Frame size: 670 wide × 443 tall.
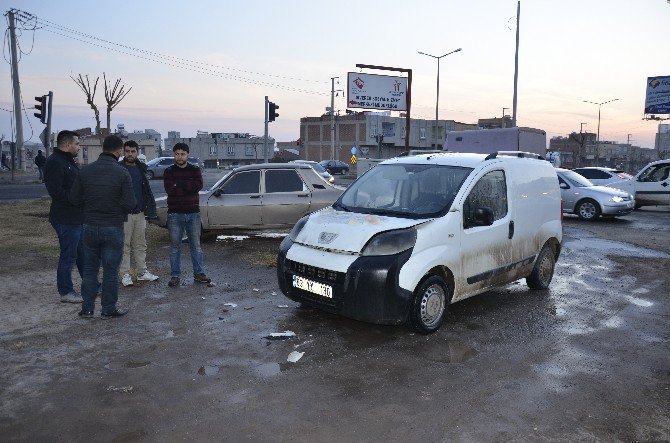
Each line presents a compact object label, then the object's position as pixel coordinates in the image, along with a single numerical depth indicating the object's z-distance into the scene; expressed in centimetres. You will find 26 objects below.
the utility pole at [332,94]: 5747
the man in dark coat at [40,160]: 2880
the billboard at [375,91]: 2666
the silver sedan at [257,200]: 1063
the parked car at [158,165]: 3478
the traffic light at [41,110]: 2130
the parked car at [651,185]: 1827
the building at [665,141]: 11951
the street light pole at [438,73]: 3846
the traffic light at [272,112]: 2294
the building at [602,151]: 9069
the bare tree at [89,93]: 4033
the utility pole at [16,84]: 3362
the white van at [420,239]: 518
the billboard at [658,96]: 4416
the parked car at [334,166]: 5213
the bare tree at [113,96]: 4066
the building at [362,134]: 8056
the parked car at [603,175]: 1964
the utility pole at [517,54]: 2797
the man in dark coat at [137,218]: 719
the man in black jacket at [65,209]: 607
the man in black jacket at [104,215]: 563
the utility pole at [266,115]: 2194
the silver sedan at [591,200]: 1571
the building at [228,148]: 9662
